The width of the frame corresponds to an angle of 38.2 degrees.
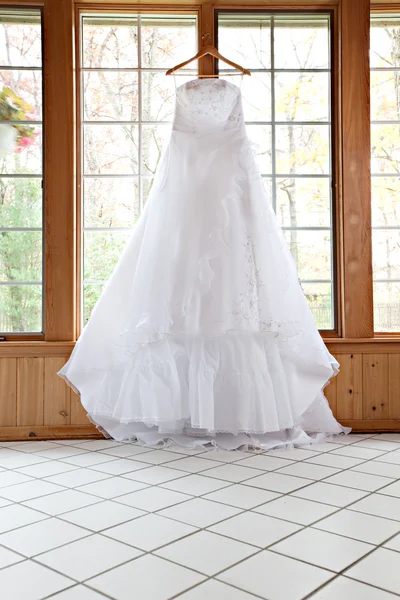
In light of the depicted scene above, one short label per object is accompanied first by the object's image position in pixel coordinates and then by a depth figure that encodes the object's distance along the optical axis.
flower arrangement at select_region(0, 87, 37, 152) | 3.05
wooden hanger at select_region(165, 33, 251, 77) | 2.95
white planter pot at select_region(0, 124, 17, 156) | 3.05
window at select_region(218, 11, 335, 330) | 3.17
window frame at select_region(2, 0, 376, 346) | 2.99
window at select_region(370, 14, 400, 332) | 3.16
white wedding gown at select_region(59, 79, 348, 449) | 2.62
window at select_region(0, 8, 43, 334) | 3.06
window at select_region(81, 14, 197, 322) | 3.13
